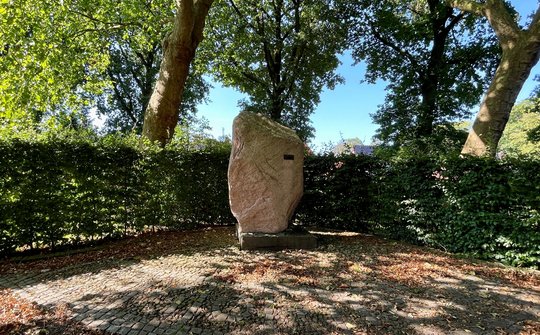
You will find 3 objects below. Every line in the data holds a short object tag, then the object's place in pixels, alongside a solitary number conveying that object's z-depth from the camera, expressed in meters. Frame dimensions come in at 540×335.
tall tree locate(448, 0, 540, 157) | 7.67
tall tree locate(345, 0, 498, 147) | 15.27
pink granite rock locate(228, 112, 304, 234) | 6.63
